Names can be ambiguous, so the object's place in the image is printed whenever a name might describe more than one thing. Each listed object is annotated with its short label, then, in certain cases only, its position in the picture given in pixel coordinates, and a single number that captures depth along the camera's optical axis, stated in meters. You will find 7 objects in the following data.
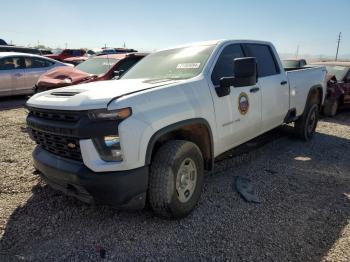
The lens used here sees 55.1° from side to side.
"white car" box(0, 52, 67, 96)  10.10
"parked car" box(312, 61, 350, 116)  8.83
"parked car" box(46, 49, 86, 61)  21.35
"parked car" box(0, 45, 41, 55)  14.46
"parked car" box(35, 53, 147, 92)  7.01
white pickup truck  2.78
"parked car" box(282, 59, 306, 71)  10.78
